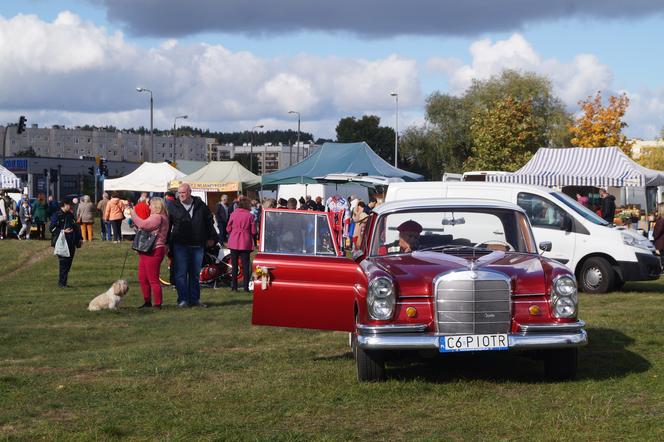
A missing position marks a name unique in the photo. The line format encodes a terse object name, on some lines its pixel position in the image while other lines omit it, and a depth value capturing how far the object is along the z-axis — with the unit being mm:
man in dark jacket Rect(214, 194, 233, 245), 27781
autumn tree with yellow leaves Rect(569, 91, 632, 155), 57625
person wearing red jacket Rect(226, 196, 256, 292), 18609
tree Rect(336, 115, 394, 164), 124750
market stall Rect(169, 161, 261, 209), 41750
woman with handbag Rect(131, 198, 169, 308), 15438
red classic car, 8414
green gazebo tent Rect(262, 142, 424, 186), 36875
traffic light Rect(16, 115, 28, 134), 56550
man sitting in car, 9734
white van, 17844
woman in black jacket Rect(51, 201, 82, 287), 19625
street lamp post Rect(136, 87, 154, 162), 71875
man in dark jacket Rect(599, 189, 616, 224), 28078
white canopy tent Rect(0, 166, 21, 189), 48019
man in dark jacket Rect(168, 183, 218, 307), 15852
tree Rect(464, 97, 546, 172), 64312
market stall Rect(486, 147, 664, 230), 31969
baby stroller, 20361
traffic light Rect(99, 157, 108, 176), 58125
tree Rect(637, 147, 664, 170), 78500
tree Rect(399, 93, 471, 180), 80812
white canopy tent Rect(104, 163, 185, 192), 43281
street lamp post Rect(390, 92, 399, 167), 80375
